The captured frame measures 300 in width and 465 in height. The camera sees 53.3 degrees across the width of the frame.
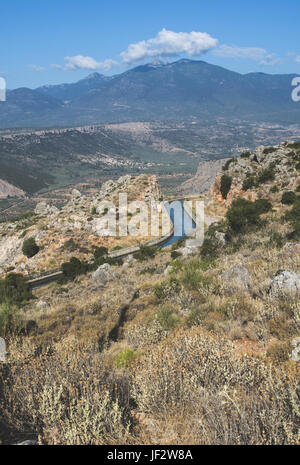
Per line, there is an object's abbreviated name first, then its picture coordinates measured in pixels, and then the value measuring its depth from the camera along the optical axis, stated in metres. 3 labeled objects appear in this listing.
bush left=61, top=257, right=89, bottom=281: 32.03
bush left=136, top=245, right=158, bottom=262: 32.28
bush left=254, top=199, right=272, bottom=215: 31.37
